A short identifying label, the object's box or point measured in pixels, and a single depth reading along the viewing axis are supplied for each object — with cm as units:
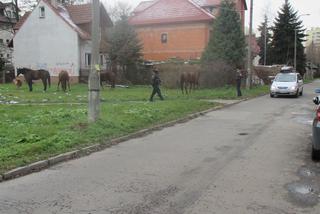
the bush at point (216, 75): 3409
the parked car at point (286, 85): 3073
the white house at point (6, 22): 6825
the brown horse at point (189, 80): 3008
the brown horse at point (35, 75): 3166
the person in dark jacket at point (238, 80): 2850
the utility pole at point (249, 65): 3431
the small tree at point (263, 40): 7993
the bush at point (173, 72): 3431
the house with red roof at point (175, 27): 5100
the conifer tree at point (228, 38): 3872
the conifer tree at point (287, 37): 7394
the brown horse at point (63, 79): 3120
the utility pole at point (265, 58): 7584
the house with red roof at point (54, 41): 4541
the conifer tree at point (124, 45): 4247
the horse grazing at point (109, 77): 3484
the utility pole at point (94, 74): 1329
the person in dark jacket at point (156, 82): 2327
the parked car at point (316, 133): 903
